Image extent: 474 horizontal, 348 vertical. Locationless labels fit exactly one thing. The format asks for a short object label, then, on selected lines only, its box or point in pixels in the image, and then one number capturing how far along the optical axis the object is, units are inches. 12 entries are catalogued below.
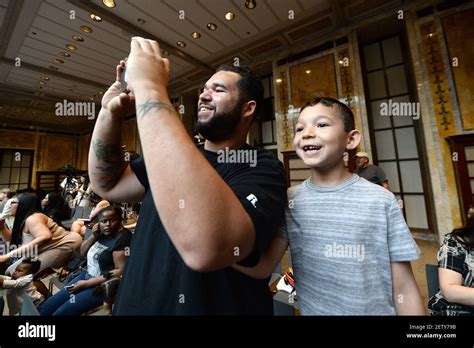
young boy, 28.0
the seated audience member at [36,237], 107.1
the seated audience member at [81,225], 115.9
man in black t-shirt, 16.0
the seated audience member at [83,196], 224.5
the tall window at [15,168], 473.1
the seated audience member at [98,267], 81.0
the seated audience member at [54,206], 167.2
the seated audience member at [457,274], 47.7
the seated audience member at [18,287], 87.5
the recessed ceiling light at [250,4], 187.3
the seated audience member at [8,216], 130.9
